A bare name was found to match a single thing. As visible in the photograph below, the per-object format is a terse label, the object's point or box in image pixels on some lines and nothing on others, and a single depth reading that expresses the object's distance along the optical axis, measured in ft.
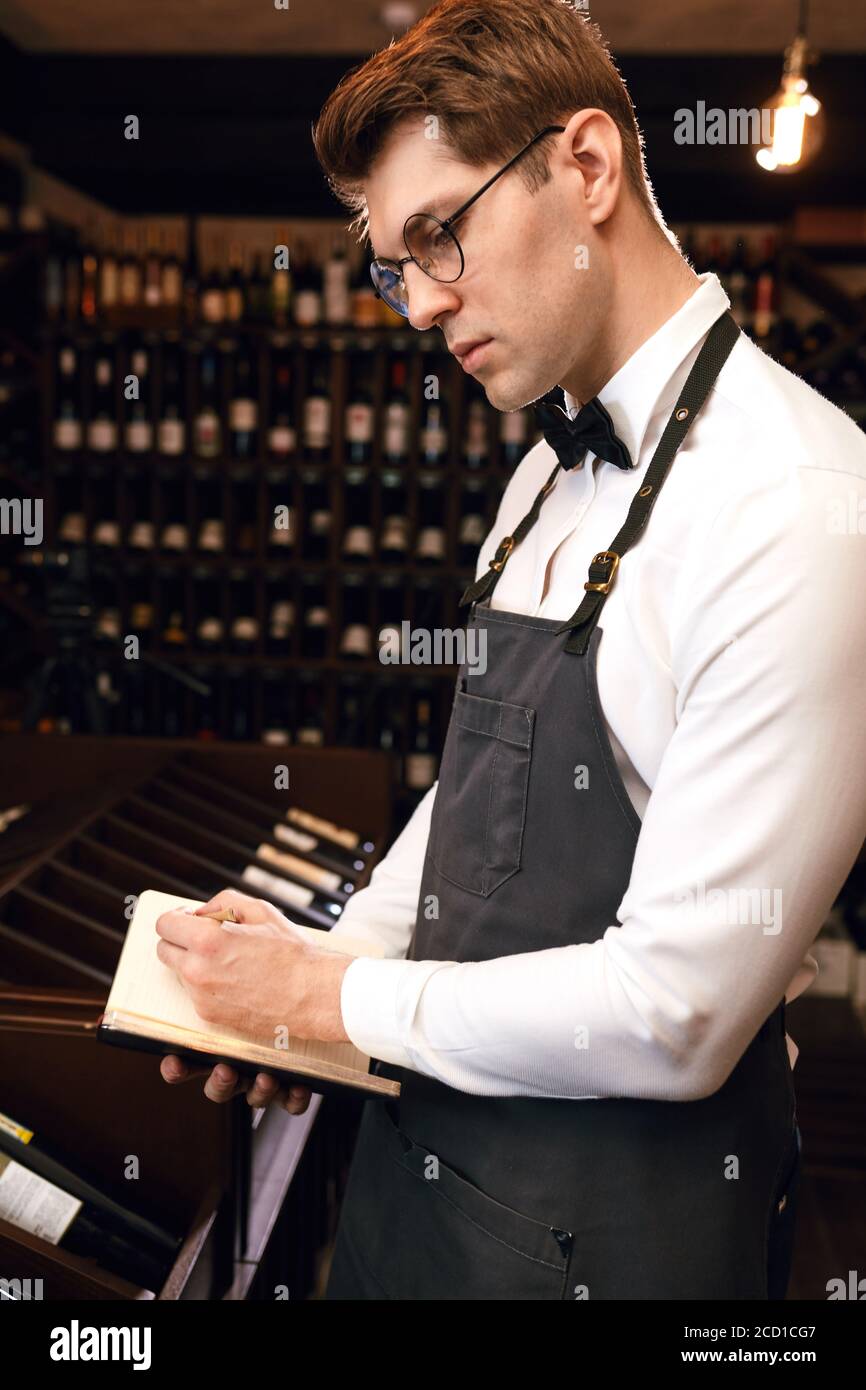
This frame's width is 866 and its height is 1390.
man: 2.69
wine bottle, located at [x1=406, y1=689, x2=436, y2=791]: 16.05
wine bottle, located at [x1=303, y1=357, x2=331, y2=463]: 15.88
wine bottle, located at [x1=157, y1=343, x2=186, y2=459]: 16.08
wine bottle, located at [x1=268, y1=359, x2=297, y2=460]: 16.05
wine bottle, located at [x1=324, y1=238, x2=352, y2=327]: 15.78
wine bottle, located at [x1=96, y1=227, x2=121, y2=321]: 16.22
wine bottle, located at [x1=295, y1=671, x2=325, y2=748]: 16.63
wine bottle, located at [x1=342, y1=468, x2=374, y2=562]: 16.07
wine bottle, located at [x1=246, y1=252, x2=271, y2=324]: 16.49
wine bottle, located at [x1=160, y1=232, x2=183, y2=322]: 16.10
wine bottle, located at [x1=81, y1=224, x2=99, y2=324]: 16.42
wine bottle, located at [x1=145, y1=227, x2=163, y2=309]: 16.16
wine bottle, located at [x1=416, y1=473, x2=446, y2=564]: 15.98
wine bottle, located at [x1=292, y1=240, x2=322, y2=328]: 15.78
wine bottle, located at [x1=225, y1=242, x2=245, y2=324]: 16.06
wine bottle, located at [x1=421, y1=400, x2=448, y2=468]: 15.80
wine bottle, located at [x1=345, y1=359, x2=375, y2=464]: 15.80
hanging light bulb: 9.34
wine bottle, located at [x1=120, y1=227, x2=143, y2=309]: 16.26
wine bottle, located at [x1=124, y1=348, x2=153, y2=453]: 16.14
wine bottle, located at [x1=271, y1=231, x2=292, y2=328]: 16.01
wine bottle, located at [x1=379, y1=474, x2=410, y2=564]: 15.97
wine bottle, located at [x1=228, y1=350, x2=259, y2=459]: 15.98
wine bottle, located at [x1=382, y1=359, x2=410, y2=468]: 15.80
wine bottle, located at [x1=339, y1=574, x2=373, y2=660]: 16.31
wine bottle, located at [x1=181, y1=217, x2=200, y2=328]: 15.79
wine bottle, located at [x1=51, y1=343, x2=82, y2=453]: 16.22
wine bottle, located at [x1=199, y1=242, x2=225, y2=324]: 15.94
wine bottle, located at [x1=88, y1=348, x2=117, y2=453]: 16.20
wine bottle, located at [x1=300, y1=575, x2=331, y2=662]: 16.48
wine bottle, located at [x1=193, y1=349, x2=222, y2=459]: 16.14
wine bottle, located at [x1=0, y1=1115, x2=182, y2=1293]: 4.63
